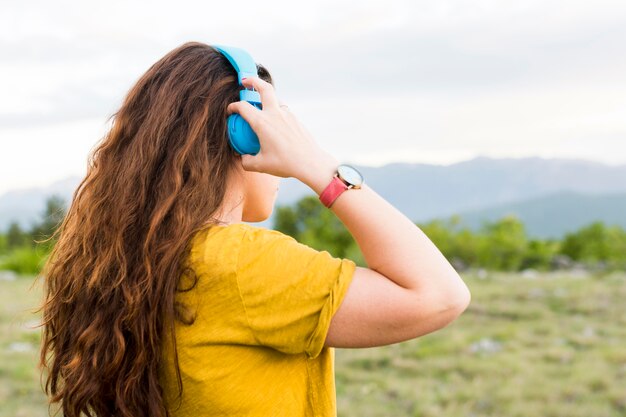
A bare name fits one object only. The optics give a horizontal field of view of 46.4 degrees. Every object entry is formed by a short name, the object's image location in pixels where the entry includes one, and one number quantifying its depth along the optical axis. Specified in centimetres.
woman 142
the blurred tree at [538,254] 1980
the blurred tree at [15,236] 3303
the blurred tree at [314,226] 2172
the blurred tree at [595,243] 2255
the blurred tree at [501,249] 2003
